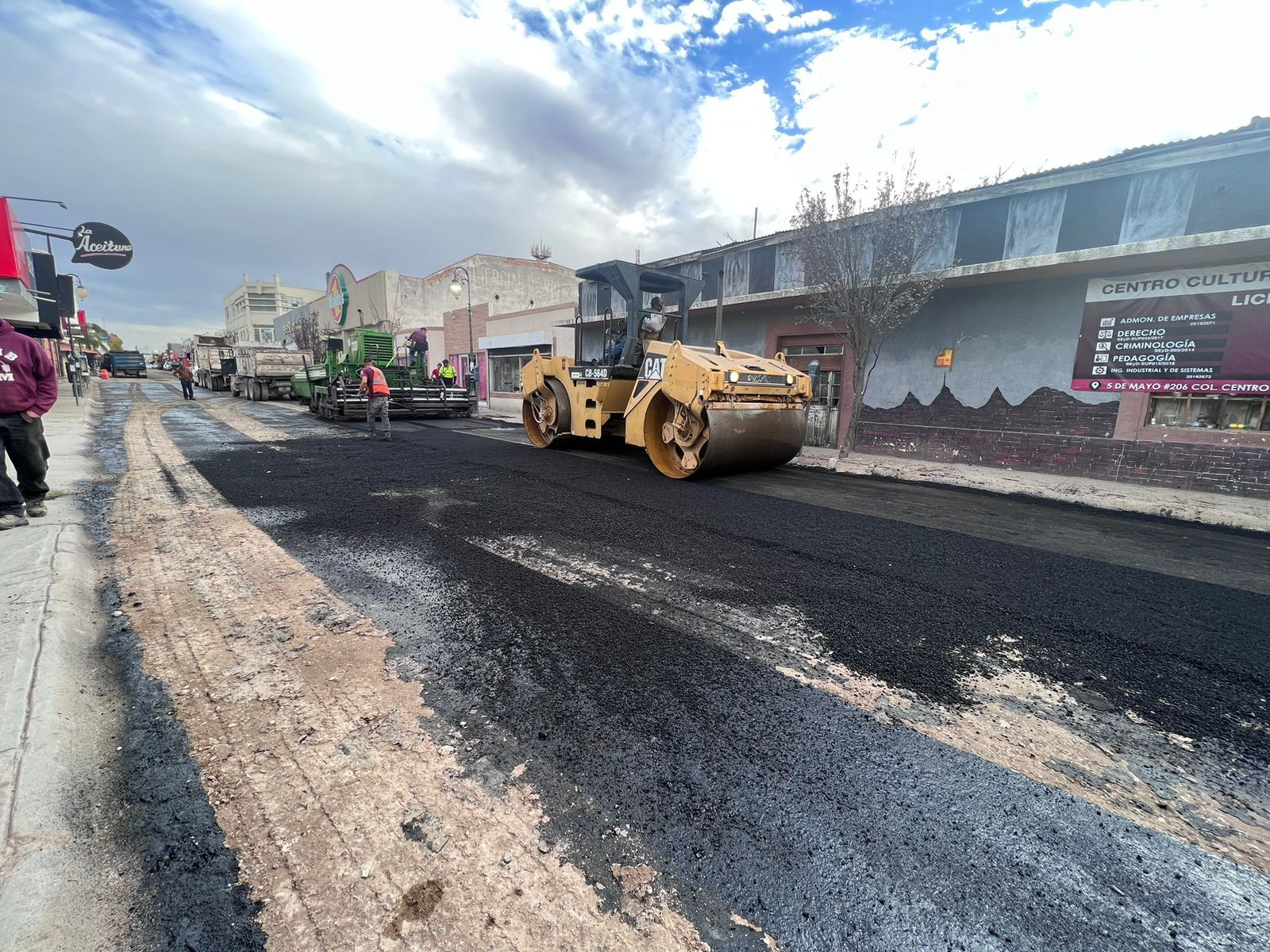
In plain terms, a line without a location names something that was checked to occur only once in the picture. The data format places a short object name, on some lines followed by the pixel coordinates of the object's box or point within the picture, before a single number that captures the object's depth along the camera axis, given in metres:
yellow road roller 6.87
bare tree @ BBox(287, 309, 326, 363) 38.50
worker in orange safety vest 11.50
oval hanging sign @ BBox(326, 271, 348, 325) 37.50
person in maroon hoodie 4.24
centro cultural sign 7.29
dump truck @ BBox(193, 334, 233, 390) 34.66
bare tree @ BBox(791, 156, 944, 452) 8.46
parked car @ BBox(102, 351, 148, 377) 47.72
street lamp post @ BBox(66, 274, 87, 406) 18.23
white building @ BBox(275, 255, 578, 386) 26.14
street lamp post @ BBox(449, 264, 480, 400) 20.03
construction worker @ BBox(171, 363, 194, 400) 23.94
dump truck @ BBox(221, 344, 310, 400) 23.67
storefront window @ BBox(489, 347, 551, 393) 22.17
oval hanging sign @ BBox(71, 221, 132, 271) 18.62
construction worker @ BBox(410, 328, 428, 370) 16.41
